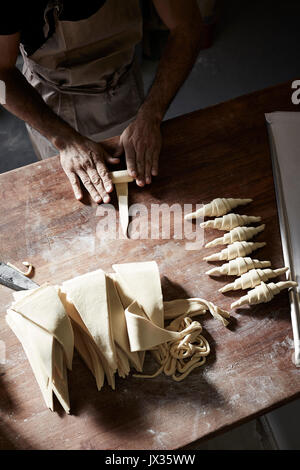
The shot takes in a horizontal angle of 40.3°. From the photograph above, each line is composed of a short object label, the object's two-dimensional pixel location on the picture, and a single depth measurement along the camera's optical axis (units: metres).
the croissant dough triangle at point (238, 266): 1.44
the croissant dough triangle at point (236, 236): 1.49
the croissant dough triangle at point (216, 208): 1.54
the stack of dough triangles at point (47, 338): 1.25
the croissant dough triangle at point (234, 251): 1.47
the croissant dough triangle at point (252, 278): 1.42
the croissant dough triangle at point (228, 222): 1.51
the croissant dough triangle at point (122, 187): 1.59
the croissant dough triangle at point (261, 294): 1.38
